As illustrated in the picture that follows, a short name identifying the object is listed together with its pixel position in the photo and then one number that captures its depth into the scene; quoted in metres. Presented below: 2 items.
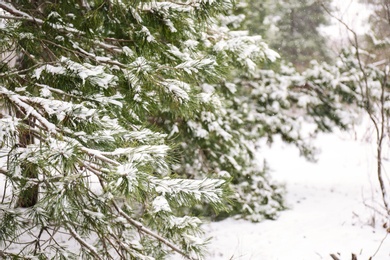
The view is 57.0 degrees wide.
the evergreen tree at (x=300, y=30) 17.22
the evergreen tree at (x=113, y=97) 2.07
